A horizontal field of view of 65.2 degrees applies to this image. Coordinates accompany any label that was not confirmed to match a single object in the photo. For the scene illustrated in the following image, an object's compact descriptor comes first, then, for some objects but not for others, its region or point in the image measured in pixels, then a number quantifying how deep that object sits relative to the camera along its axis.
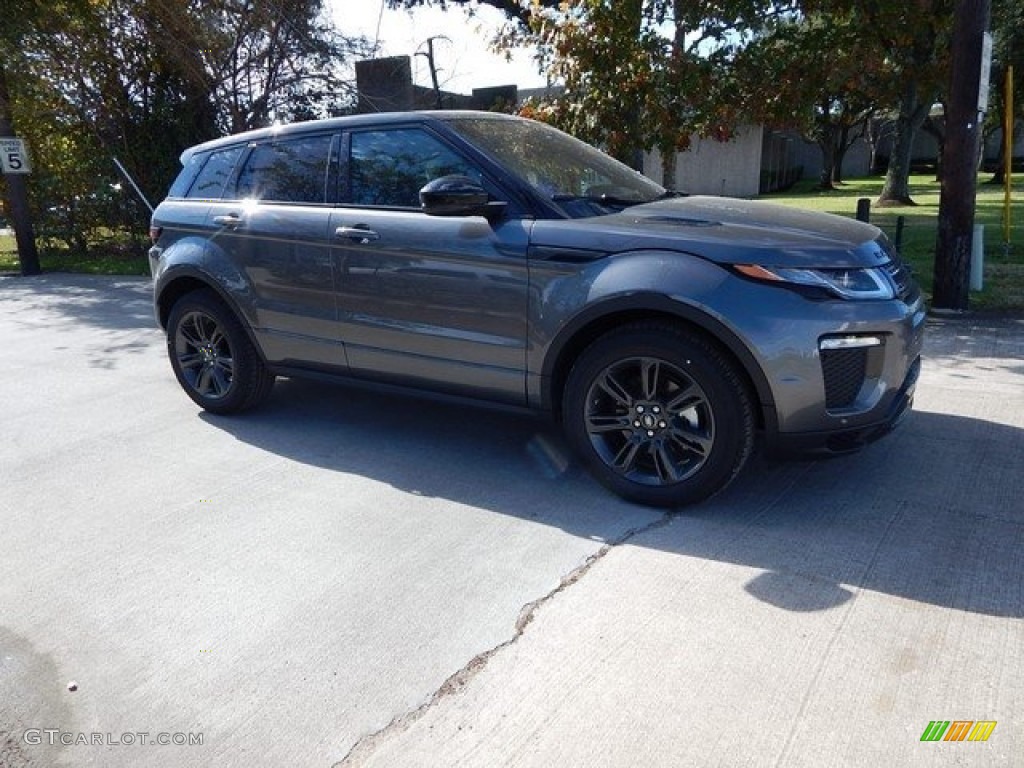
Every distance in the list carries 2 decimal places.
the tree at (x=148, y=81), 12.42
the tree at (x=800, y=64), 8.50
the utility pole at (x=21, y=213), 12.89
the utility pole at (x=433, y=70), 13.31
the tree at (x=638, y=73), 8.49
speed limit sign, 12.73
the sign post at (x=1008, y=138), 8.49
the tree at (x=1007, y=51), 25.62
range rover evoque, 3.39
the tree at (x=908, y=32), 8.36
